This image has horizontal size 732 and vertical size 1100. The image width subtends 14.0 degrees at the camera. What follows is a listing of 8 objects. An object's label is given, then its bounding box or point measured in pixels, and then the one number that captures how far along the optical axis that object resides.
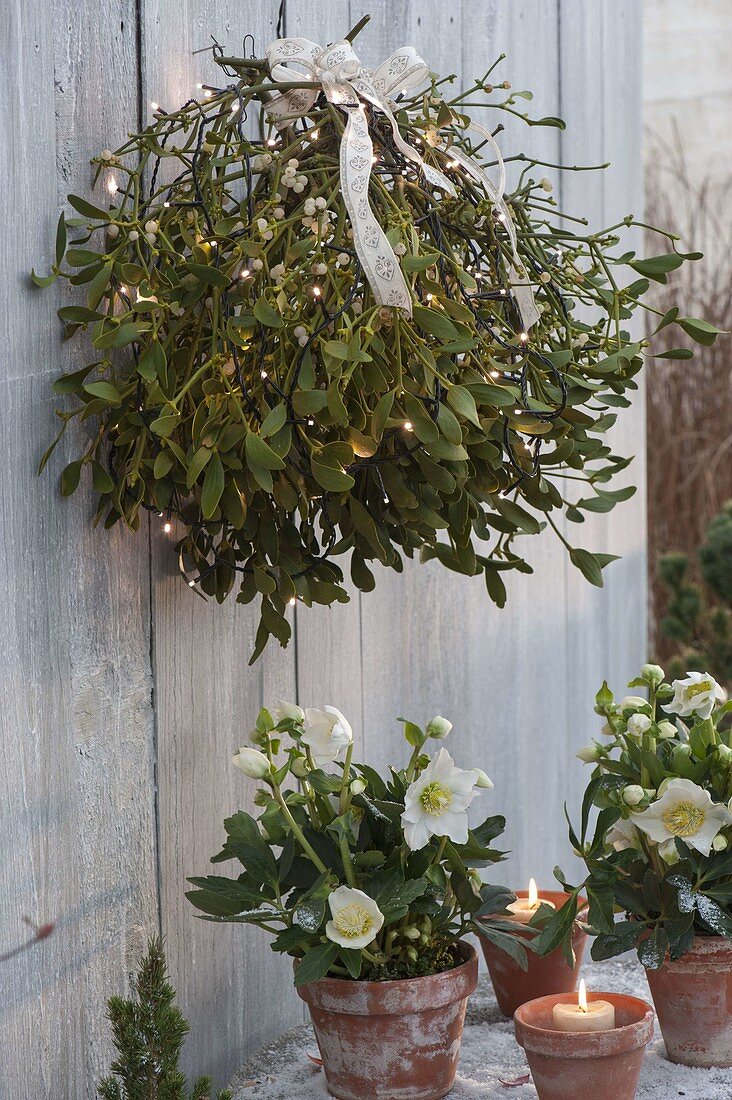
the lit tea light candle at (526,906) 2.48
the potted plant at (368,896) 2.25
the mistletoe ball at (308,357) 2.16
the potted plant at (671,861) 2.32
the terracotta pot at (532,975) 2.48
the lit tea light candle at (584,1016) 2.26
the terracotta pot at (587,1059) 2.24
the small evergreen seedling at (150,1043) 2.14
